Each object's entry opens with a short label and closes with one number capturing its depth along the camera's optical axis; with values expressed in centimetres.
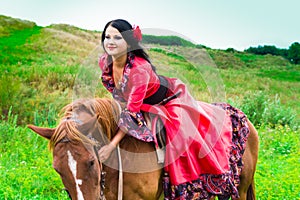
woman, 280
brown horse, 242
